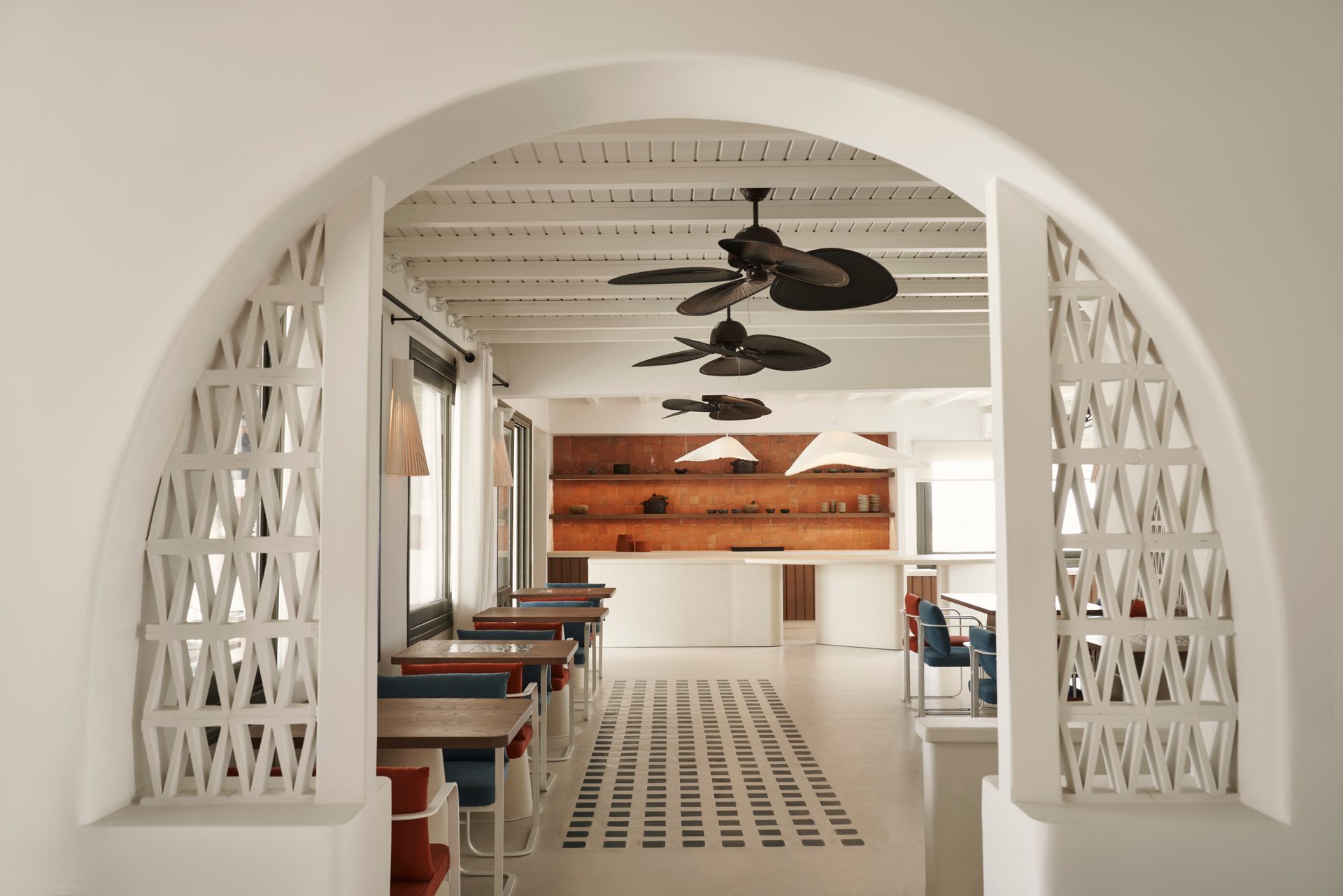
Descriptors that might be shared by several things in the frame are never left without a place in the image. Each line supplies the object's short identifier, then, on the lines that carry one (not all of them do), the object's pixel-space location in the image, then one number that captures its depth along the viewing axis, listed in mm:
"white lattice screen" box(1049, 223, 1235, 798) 2250
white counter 9875
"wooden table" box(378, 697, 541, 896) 2920
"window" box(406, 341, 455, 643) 5922
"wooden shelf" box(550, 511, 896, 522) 12164
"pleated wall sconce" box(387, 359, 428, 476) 4707
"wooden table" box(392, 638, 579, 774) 4422
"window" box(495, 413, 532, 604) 8695
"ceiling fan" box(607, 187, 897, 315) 3254
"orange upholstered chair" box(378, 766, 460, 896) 2484
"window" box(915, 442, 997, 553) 11812
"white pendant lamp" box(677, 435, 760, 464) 8938
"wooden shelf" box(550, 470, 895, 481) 12039
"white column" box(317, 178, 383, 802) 2168
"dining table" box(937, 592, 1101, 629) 6359
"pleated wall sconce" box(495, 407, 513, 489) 7062
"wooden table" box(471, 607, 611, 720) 6203
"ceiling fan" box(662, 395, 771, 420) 6445
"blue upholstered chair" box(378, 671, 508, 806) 3693
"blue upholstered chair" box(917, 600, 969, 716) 6277
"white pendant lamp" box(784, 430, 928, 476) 8523
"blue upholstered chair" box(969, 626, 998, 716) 5480
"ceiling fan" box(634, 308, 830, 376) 4625
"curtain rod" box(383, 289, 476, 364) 4997
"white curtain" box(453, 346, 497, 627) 6773
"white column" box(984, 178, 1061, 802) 2201
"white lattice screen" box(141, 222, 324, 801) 2215
